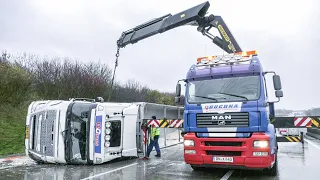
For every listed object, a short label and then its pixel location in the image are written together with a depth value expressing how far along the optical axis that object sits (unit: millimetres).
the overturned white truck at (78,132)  7236
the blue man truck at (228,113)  5329
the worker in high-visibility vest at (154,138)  8705
